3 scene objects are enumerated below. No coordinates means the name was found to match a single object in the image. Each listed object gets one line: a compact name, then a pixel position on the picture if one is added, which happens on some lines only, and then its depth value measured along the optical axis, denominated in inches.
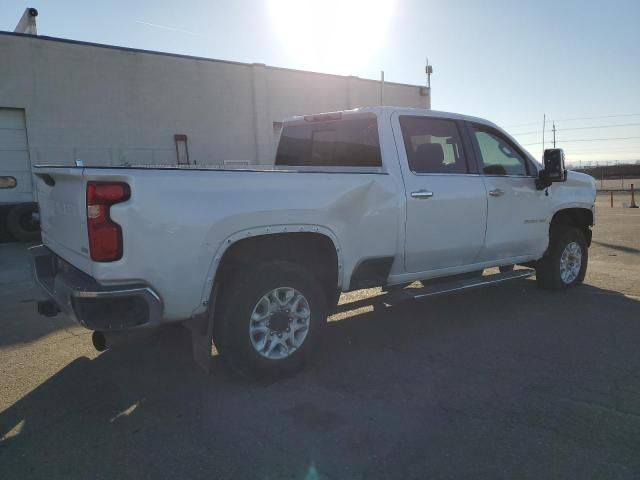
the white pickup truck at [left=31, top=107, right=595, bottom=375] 123.1
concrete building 523.8
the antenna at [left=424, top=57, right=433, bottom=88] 851.4
